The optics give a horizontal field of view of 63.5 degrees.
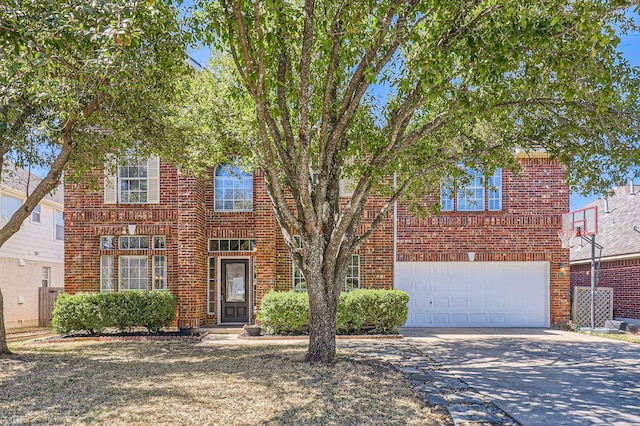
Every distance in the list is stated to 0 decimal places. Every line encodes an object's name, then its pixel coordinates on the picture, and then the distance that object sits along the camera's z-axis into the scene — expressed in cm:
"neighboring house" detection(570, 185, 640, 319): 1661
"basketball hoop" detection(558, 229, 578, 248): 1470
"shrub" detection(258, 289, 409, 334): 1281
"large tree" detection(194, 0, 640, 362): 628
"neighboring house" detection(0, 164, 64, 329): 1759
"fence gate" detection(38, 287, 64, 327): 1864
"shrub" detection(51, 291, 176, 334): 1303
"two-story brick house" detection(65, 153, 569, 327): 1514
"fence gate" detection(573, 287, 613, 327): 1513
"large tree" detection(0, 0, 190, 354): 537
